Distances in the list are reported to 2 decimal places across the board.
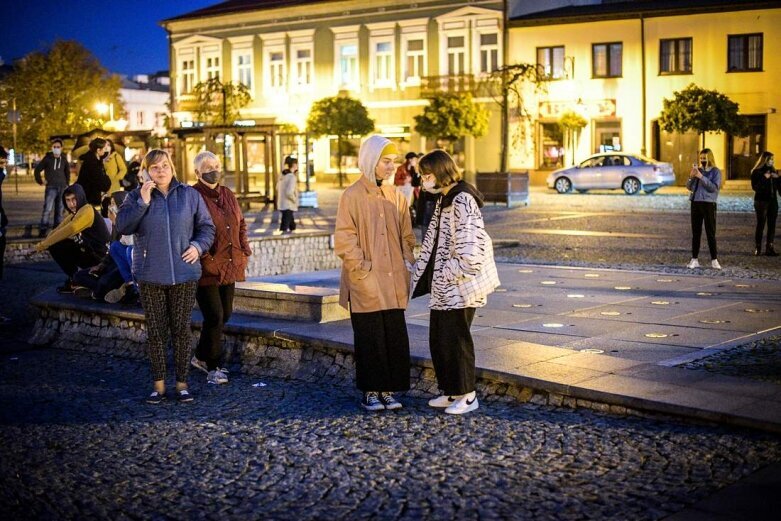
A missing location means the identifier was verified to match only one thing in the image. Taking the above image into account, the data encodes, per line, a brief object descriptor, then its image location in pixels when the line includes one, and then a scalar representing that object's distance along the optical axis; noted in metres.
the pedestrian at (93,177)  16.48
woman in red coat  8.31
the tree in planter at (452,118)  47.09
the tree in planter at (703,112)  41.12
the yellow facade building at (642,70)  43.81
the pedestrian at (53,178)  21.66
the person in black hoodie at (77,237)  11.95
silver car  38.25
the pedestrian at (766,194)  16.36
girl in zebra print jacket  6.89
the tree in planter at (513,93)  46.81
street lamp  71.23
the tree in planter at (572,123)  46.54
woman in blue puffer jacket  7.57
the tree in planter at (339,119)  49.81
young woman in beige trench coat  7.09
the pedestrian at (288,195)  21.19
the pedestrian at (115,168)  17.28
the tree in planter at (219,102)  47.62
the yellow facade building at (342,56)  50.16
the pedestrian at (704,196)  14.60
